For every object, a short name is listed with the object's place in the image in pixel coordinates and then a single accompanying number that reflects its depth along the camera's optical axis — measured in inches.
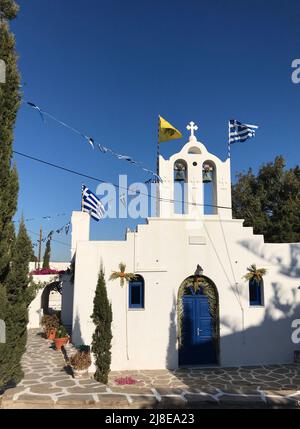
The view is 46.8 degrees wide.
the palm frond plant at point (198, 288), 511.8
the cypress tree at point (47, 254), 1281.5
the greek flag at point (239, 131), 538.3
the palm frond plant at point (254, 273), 517.3
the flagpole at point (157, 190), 524.4
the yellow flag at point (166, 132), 515.2
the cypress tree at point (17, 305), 323.6
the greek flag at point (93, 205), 706.2
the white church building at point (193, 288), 497.4
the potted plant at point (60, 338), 584.7
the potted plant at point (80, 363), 415.8
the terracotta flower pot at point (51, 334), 678.5
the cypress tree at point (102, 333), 411.8
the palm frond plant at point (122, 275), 499.2
